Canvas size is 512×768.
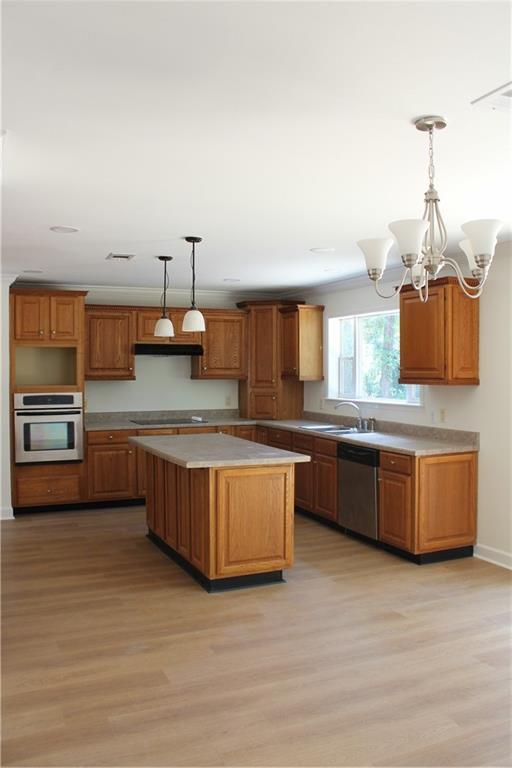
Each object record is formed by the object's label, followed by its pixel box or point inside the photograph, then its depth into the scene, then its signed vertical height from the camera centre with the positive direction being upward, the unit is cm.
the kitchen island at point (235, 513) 425 -93
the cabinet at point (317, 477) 600 -100
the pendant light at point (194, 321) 509 +42
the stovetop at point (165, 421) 739 -54
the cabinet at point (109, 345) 708 +34
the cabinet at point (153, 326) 726 +55
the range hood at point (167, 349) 720 +29
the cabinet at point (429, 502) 486 -98
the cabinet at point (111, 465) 679 -95
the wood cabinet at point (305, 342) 729 +37
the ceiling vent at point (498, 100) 220 +96
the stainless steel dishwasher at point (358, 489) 532 -98
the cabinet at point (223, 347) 765 +33
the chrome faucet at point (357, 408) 641 -34
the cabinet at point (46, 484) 649 -111
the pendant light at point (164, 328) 568 +41
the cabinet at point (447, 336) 498 +30
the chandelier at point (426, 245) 239 +51
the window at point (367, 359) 629 +16
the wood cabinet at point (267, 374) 762 +1
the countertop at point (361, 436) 497 -56
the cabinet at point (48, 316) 652 +61
